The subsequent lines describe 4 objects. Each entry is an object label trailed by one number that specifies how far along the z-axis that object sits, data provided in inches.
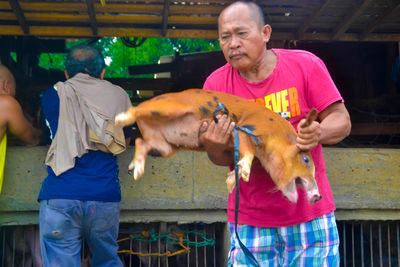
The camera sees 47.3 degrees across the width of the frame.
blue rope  94.9
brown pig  97.3
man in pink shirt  100.1
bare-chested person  162.1
